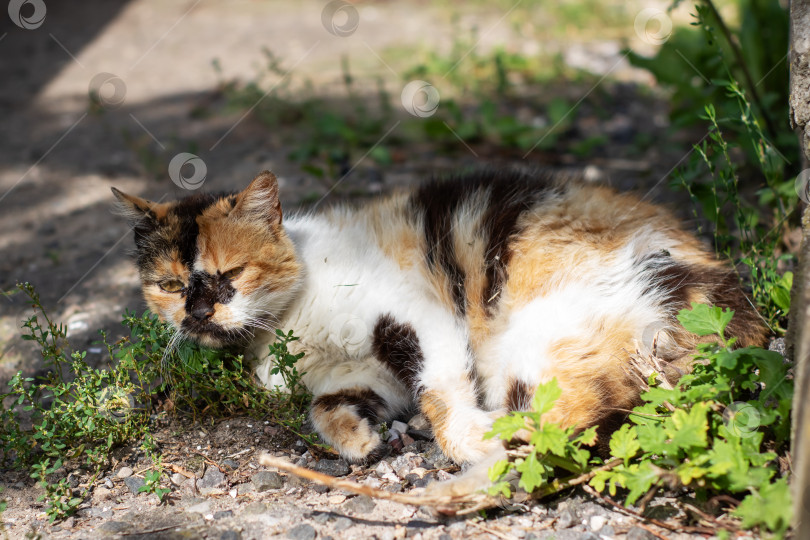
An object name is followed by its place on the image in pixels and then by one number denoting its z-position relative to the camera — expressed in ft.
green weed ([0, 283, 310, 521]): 7.29
